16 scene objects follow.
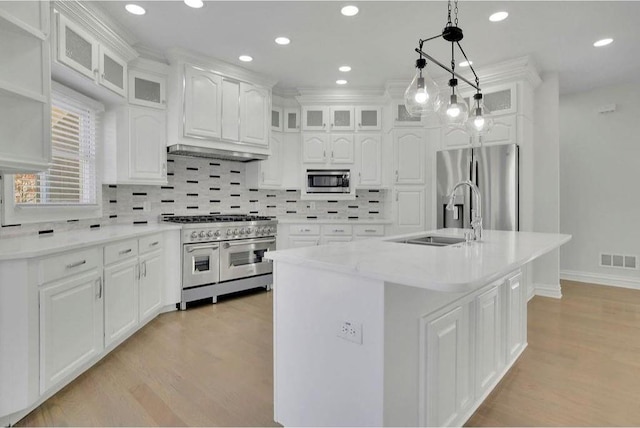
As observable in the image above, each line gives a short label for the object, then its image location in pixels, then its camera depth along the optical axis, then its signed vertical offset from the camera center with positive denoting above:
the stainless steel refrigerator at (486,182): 4.04 +0.35
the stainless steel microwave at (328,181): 4.96 +0.43
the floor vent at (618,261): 4.68 -0.67
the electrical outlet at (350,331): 1.40 -0.49
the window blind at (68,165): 2.63 +0.42
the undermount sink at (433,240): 2.51 -0.21
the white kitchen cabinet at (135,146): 3.46 +0.67
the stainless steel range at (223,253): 3.65 -0.47
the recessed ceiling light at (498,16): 2.91 +1.66
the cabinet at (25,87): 1.82 +0.67
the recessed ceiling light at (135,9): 2.80 +1.65
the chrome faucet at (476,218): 2.22 -0.04
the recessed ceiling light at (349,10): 2.82 +1.66
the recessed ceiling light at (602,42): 3.42 +1.69
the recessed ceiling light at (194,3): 2.74 +1.65
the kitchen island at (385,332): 1.34 -0.53
